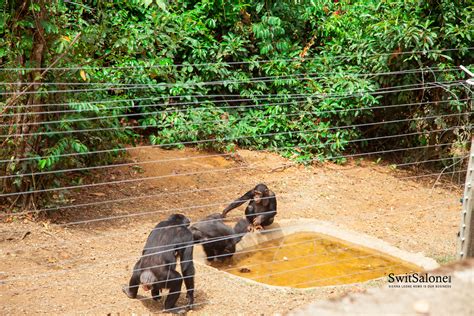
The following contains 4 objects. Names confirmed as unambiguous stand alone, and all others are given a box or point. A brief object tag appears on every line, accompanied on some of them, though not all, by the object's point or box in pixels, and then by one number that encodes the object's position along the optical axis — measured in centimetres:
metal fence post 578
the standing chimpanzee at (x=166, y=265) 618
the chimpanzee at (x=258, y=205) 844
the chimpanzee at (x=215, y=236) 755
